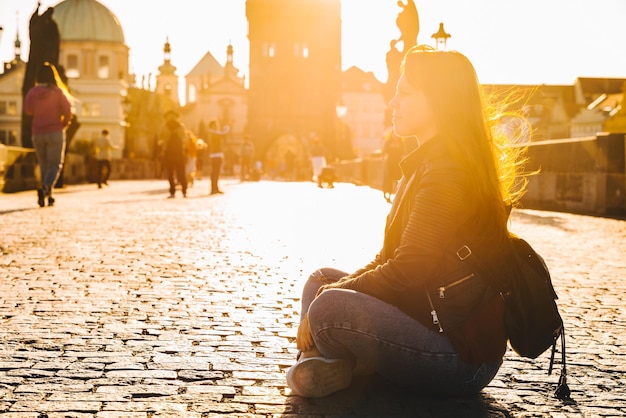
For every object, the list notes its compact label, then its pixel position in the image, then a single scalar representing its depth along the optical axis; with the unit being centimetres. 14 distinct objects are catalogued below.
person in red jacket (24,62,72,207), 1377
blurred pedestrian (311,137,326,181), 3288
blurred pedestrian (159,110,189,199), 1884
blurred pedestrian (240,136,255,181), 3572
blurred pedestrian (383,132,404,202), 1783
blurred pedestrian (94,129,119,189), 2727
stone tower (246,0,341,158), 8506
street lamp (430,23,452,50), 2292
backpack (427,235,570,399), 289
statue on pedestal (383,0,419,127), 1712
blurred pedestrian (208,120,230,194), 2195
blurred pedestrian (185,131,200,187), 2472
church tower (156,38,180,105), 15525
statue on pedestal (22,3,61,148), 2141
